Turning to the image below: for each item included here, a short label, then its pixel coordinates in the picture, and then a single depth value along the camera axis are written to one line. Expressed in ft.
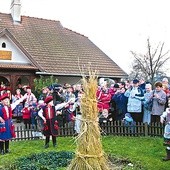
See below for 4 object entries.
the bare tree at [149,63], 96.80
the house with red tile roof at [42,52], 49.39
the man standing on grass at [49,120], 21.70
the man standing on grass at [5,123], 20.17
